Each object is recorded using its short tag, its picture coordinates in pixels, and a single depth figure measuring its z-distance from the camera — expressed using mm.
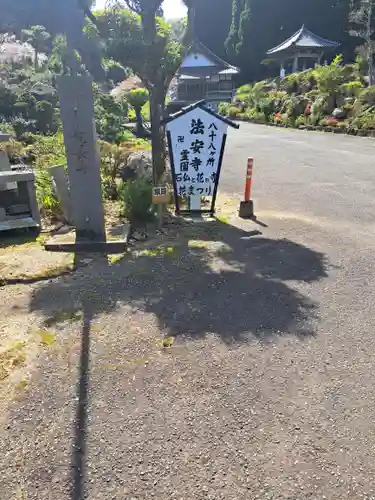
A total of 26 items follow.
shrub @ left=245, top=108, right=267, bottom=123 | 30252
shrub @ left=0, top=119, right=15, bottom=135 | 13457
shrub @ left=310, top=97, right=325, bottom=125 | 23672
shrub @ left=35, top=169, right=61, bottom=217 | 7234
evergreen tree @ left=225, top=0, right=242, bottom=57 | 48969
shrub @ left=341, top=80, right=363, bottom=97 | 23177
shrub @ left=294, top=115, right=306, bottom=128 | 24914
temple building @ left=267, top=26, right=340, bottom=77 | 36969
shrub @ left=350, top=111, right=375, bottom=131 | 19250
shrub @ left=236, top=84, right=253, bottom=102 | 39375
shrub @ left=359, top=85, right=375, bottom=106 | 21016
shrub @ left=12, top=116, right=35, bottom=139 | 14133
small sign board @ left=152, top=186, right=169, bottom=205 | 6340
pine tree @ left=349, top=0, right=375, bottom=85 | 25242
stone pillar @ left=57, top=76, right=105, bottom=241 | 5148
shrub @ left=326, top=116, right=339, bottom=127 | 21969
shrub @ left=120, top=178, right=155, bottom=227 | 6938
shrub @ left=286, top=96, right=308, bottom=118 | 26047
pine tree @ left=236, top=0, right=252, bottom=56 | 46281
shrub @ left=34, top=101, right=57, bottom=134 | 15961
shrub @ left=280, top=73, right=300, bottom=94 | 30420
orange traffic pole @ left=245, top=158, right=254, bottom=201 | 7223
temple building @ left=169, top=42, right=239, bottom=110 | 41031
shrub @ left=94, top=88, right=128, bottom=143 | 14523
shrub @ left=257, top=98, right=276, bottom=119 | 29875
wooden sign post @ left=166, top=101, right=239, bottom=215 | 6902
